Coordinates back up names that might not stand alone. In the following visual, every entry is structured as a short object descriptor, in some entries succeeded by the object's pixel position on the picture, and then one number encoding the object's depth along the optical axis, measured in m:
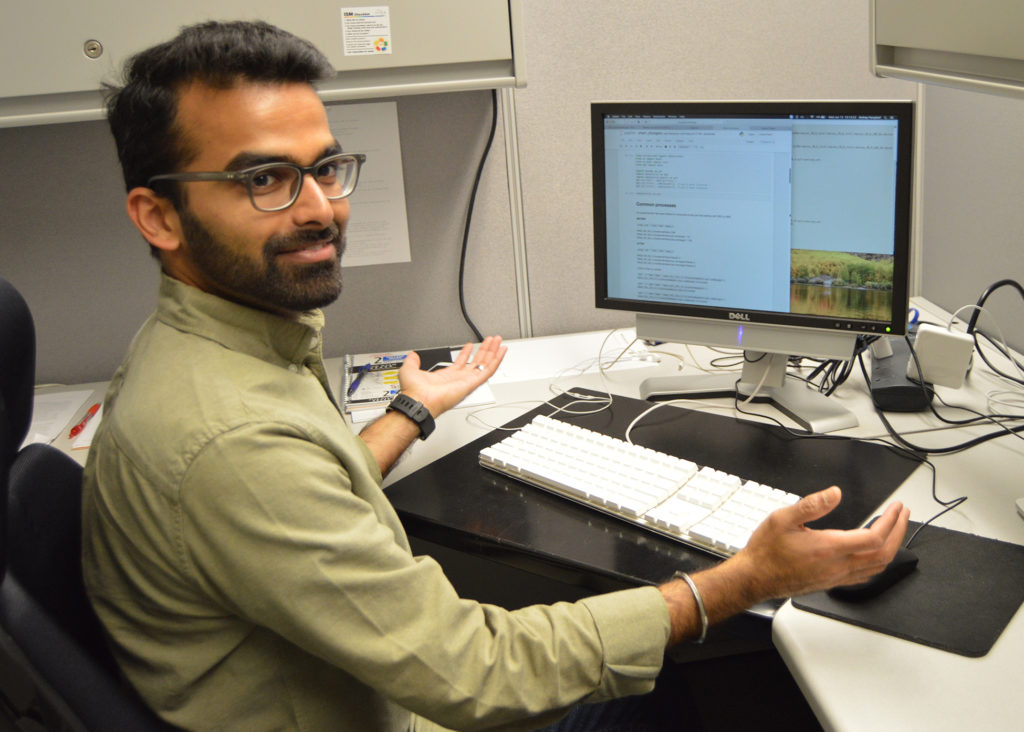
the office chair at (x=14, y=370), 0.73
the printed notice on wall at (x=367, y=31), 1.22
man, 0.73
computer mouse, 0.84
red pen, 1.38
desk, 0.71
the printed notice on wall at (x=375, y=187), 1.52
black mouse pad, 0.78
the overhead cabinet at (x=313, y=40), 1.18
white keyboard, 0.95
